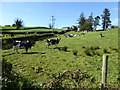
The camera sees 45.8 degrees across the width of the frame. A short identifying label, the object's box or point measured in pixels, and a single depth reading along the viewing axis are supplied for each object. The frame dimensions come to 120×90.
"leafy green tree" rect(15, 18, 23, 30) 60.93
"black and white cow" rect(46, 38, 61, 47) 17.45
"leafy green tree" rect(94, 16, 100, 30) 76.93
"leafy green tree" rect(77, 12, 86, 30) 89.50
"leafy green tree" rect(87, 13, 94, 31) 71.62
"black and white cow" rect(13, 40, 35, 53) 13.49
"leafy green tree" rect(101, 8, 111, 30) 78.19
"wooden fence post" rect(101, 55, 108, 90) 4.09
